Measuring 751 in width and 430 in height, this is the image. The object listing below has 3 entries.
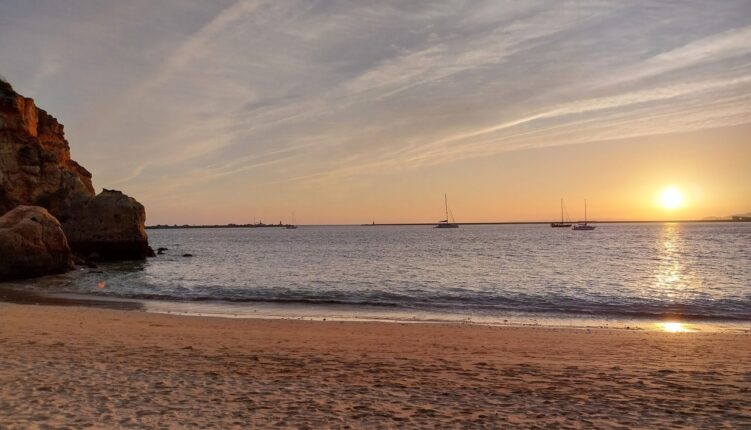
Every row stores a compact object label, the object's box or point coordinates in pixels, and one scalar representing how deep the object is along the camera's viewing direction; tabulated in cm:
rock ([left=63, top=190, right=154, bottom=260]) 4931
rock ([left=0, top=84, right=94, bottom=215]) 4525
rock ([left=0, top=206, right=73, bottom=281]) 3131
